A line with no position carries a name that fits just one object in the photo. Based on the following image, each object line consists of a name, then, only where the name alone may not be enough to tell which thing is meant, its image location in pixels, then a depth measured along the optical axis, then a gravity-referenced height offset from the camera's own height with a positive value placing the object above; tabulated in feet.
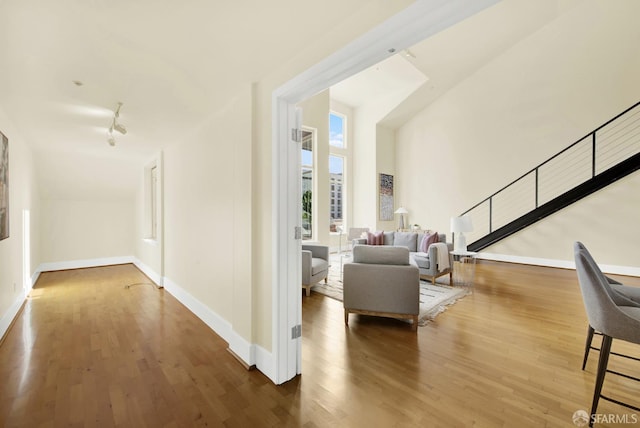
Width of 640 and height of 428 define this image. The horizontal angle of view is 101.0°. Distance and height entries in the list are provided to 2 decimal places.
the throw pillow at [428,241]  15.81 -1.87
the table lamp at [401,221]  26.94 -1.22
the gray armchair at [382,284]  8.96 -2.58
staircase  16.06 +2.05
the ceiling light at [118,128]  9.47 +2.91
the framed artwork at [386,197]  27.37 +1.35
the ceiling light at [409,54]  19.30 +11.55
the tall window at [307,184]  22.86 +2.24
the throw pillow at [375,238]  18.67 -2.04
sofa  14.02 -2.74
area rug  10.46 -4.05
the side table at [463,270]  14.53 -4.03
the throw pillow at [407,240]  17.42 -2.03
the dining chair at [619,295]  5.96 -2.04
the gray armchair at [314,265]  12.47 -2.78
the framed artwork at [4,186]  8.76 +0.75
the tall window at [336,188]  27.89 +2.26
